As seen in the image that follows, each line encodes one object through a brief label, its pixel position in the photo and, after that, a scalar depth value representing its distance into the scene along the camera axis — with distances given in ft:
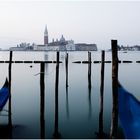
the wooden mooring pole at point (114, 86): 27.43
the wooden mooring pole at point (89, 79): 79.94
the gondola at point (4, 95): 40.78
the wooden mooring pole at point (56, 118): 38.34
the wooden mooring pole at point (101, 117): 37.68
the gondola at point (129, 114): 27.32
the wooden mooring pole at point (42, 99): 31.63
